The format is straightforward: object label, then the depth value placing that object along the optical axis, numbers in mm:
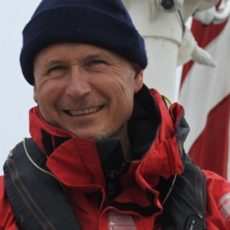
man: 2518
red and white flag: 5664
